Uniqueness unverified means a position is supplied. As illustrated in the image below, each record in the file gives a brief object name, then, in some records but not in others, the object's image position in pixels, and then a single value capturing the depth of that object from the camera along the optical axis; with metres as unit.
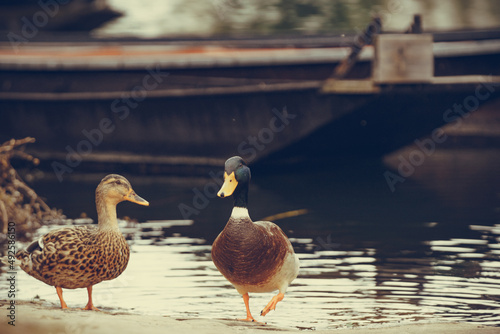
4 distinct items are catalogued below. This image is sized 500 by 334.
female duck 11.98
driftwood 19.86
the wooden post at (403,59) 24.33
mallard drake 11.98
